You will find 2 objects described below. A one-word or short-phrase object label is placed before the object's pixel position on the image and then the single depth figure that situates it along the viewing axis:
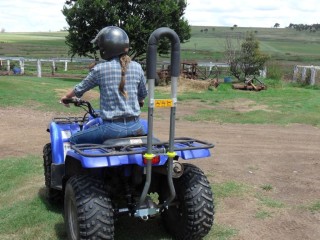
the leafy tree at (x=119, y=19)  24.08
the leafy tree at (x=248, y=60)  24.00
